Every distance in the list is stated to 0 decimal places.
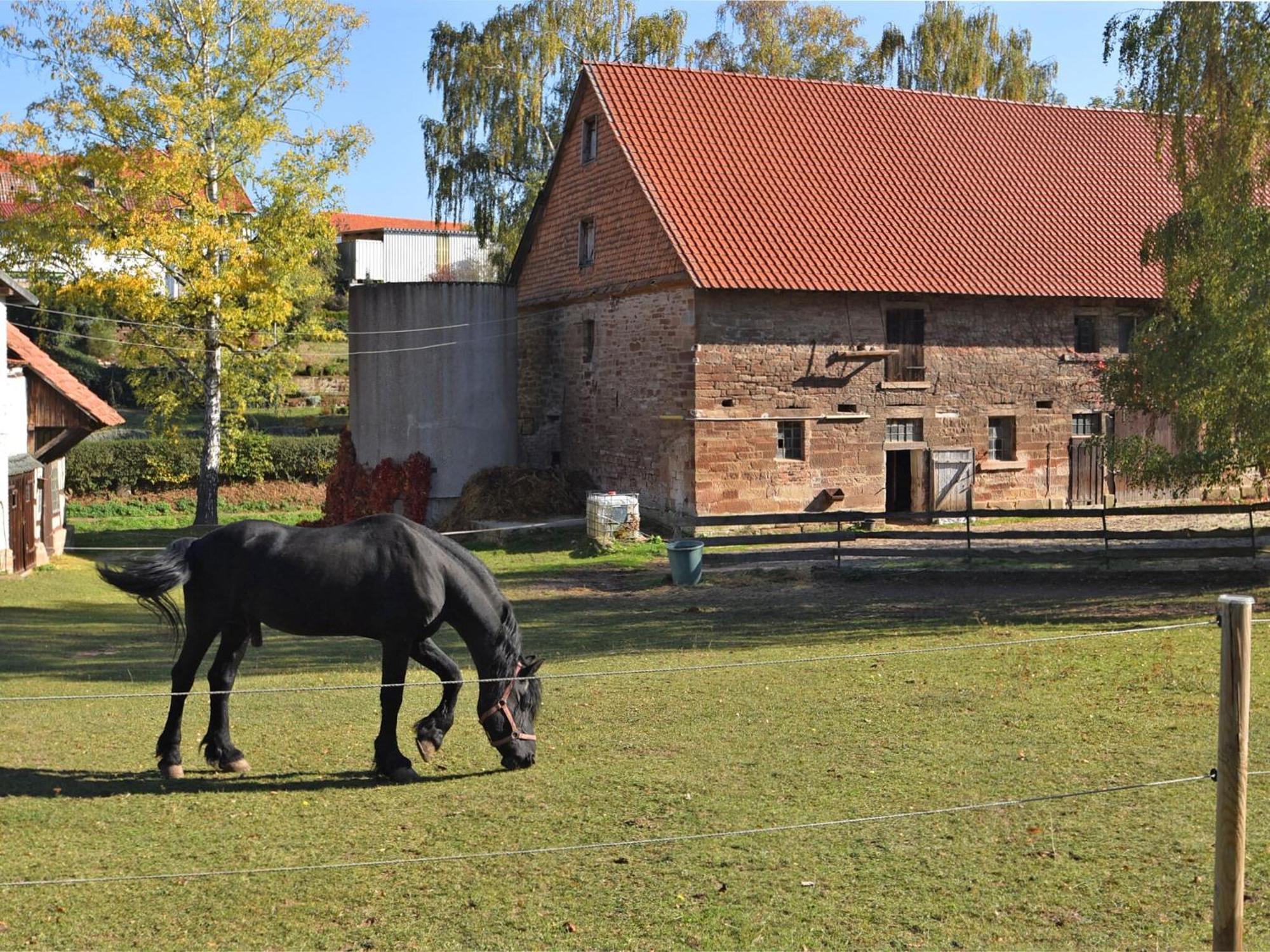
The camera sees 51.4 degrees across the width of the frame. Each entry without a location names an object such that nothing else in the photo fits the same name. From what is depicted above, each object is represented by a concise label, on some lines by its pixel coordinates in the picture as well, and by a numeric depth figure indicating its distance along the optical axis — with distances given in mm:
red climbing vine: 32000
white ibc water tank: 26516
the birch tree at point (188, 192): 29109
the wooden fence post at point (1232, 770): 5457
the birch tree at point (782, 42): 45938
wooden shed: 24594
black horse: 9625
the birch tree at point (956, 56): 47500
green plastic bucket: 21734
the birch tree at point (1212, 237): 16594
